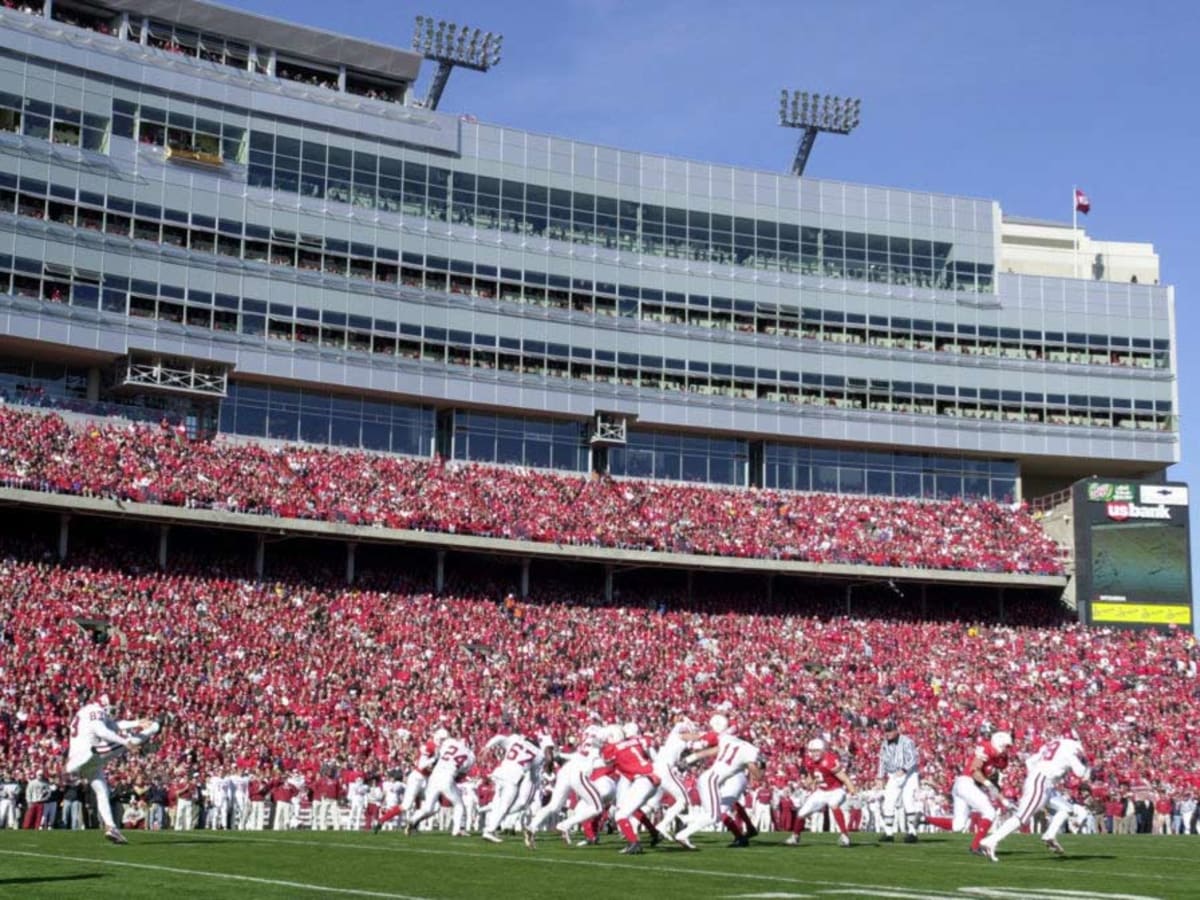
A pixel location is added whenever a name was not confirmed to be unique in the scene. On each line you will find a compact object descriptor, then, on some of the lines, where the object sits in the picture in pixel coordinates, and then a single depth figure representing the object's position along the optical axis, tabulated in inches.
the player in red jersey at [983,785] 830.5
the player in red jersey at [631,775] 796.0
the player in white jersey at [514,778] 944.9
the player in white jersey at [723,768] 867.4
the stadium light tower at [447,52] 2544.3
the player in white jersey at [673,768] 850.1
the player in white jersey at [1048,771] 810.2
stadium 1807.3
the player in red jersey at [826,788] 943.0
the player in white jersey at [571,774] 865.5
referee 1055.6
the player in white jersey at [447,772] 1004.6
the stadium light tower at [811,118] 2827.3
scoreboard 2332.7
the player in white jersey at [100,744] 761.0
